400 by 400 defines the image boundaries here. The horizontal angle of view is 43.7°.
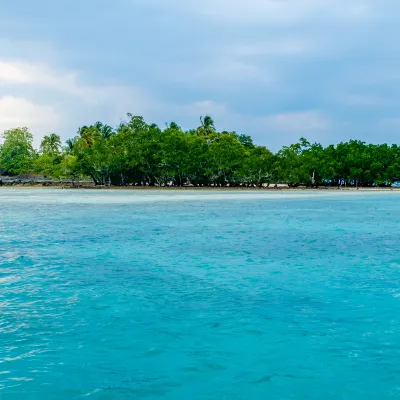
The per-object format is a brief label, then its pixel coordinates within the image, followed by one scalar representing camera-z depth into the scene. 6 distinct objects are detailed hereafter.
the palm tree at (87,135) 77.77
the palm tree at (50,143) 87.38
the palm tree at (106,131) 83.81
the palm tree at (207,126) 85.12
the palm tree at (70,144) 84.44
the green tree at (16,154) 79.62
